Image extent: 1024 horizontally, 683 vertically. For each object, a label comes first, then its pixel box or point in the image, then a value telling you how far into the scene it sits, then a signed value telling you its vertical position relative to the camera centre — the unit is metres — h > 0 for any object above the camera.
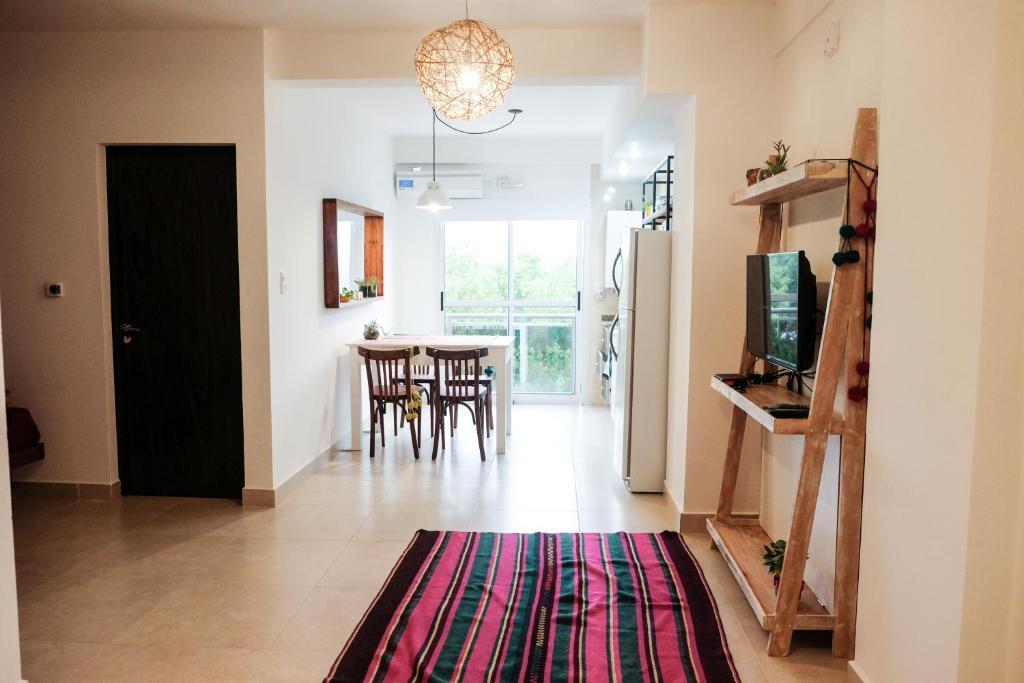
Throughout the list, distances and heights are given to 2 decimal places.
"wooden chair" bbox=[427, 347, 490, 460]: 5.12 -0.72
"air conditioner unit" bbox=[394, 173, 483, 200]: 7.25 +1.06
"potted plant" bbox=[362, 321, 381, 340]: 5.70 -0.35
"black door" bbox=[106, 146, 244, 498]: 4.07 -0.19
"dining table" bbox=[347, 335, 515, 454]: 5.32 -0.56
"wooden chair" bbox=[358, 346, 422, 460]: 5.08 -0.71
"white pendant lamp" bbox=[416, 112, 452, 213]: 5.88 +0.74
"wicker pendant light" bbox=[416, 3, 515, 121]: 2.74 +0.87
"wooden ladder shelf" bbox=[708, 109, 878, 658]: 2.32 -0.48
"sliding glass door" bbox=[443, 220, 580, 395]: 7.61 -0.01
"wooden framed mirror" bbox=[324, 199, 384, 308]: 4.96 +0.31
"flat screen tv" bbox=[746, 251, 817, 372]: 2.54 -0.07
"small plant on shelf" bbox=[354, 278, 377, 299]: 5.94 +0.00
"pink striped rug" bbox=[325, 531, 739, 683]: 2.42 -1.28
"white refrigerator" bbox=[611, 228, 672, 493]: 4.14 -0.41
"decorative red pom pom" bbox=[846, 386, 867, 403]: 2.38 -0.34
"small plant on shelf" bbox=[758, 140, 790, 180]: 2.88 +0.51
